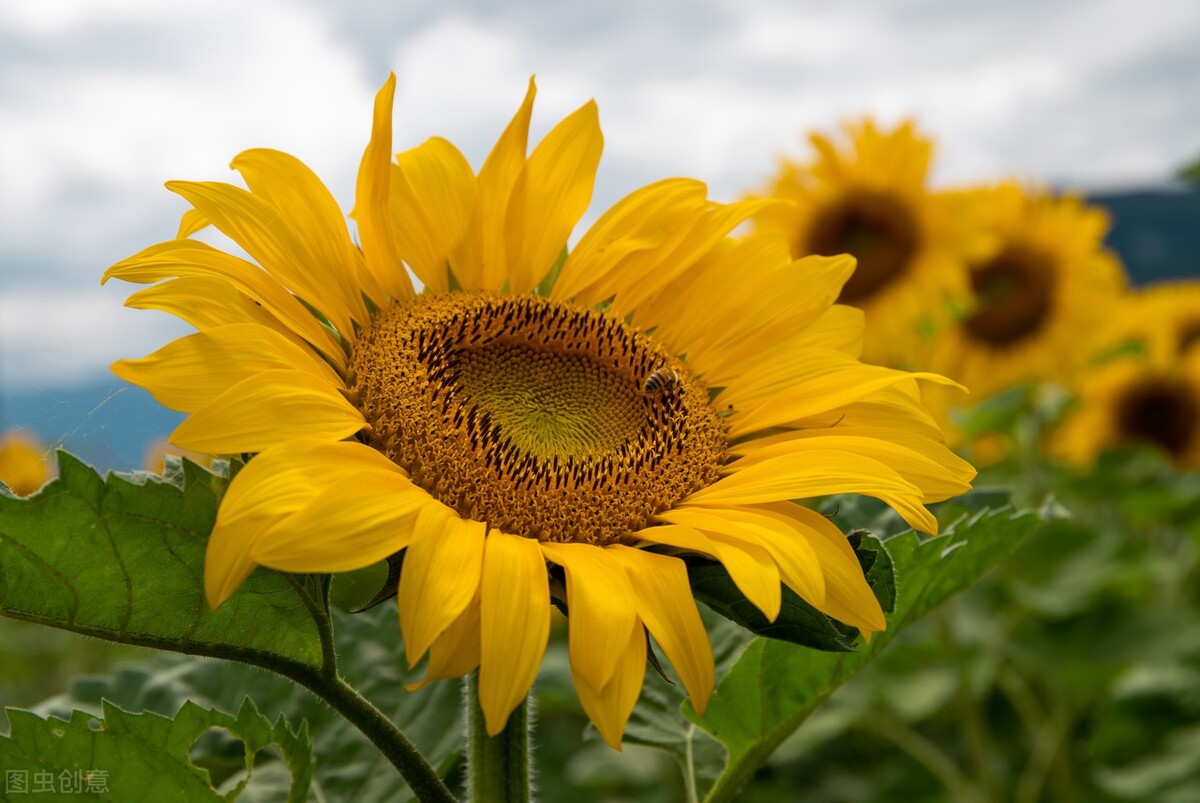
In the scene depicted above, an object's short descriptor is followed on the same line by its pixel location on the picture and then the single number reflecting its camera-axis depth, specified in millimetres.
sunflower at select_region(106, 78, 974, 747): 490
